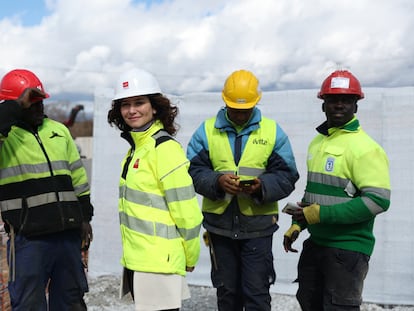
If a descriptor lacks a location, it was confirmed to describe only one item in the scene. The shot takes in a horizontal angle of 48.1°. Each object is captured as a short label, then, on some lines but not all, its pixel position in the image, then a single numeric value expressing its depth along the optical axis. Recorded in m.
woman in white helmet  2.52
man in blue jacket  3.32
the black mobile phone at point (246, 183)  3.15
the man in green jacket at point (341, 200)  2.82
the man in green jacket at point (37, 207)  3.09
